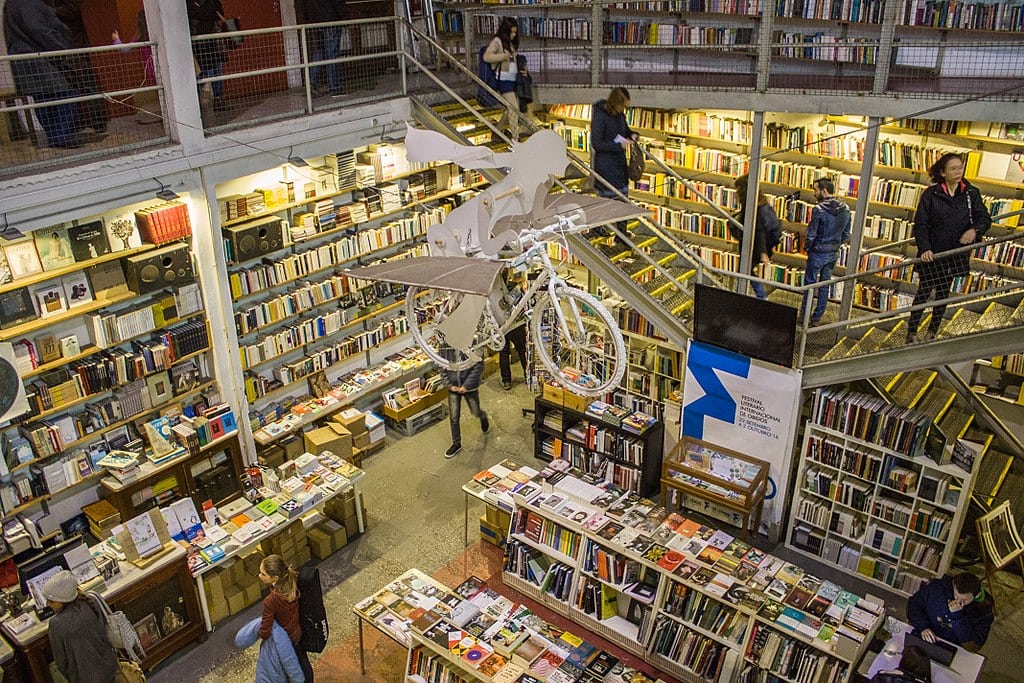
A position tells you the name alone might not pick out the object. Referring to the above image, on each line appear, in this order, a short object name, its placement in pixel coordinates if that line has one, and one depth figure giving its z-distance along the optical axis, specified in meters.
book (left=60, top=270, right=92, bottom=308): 7.22
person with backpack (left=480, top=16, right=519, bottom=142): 8.62
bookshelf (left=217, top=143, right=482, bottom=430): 8.52
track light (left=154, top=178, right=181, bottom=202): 7.25
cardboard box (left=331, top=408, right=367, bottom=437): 9.11
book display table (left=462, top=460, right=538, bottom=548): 7.33
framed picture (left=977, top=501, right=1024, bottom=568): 6.80
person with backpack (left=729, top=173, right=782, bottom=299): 8.32
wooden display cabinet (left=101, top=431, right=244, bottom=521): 7.63
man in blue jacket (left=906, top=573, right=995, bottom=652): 5.75
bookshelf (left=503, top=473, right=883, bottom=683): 5.78
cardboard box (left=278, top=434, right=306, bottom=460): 8.88
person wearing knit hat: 5.33
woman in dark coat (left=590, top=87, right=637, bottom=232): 7.62
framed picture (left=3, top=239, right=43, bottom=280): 6.77
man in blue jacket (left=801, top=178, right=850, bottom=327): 7.79
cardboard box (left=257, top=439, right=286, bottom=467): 8.73
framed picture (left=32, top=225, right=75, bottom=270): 6.95
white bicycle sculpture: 4.71
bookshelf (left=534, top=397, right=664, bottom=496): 8.40
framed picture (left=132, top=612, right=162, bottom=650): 6.56
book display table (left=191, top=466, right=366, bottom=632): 6.86
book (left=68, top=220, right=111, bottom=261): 7.11
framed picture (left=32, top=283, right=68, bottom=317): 7.07
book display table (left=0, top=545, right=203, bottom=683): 6.36
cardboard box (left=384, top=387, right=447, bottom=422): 9.67
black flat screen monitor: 7.09
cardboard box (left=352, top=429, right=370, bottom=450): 9.22
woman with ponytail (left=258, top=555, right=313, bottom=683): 5.43
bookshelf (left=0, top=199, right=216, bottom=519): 7.06
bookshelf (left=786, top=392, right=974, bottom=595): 6.91
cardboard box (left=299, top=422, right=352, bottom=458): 8.87
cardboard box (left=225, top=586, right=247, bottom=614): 7.11
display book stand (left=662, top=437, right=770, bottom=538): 7.41
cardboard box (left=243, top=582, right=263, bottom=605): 7.21
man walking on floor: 8.99
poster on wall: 7.40
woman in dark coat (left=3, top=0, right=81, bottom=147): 6.58
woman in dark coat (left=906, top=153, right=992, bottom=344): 6.71
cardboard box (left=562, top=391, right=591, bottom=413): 8.60
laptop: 5.30
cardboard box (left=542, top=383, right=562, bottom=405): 8.71
